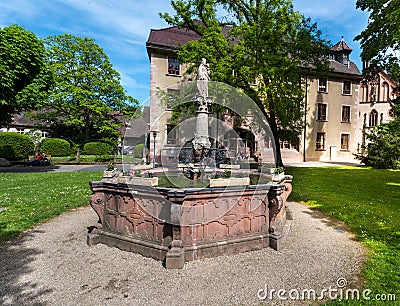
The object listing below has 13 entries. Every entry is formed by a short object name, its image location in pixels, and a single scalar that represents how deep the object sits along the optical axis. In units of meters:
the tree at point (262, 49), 15.78
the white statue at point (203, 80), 8.32
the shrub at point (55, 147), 27.83
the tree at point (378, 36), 15.09
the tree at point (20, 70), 15.43
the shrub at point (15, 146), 24.59
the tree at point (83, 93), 29.52
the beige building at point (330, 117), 28.38
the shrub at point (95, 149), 29.58
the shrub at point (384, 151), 24.34
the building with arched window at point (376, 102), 36.22
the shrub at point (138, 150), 29.90
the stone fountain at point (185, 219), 4.65
